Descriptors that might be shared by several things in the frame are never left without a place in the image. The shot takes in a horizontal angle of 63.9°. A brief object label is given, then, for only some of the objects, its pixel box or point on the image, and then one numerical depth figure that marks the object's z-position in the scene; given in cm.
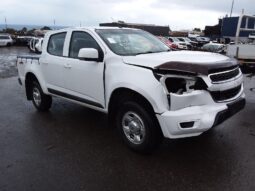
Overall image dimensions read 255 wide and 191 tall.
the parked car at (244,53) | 484
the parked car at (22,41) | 2630
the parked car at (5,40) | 2434
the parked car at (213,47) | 1596
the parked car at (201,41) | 2523
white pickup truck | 252
